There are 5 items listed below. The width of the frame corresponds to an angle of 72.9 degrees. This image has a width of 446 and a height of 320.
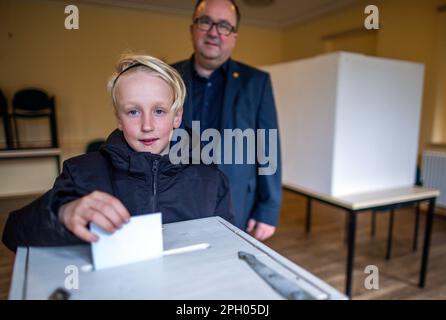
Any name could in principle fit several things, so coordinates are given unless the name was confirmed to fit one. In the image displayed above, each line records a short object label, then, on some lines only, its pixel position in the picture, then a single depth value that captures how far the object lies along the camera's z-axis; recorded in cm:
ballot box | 27
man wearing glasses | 75
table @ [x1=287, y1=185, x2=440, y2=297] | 147
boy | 37
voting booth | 150
